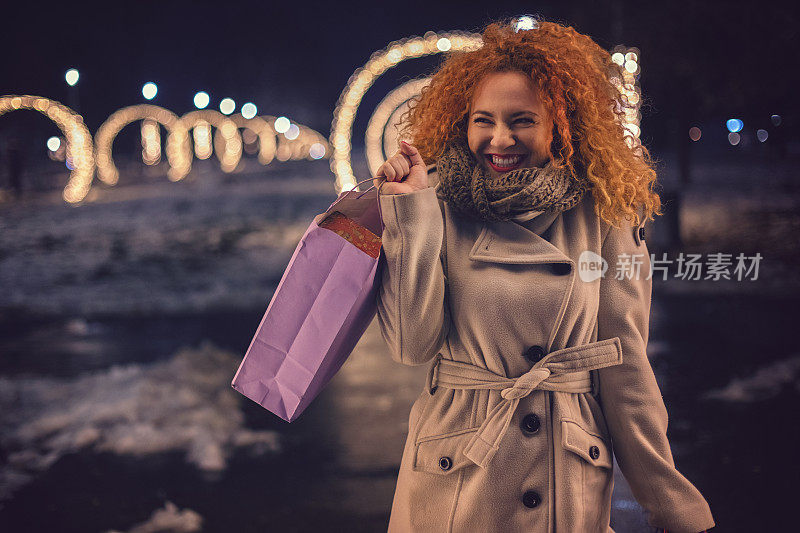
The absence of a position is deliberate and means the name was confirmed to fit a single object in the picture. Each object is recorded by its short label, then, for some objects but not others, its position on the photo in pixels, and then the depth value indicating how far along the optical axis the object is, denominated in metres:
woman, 2.27
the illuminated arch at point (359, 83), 15.53
